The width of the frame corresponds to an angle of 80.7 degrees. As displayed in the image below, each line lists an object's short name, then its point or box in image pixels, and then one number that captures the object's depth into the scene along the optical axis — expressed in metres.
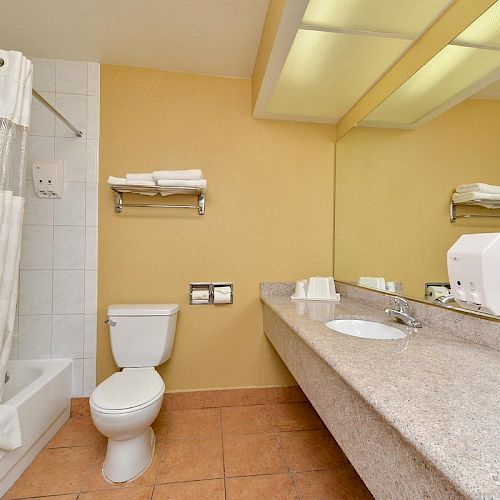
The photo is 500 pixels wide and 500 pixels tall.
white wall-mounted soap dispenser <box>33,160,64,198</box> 1.86
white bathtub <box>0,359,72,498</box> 1.38
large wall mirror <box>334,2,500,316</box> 1.06
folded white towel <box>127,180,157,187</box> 1.79
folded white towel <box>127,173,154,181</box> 1.81
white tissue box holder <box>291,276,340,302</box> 1.88
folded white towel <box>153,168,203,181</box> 1.79
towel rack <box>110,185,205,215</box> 1.82
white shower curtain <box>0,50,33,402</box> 1.30
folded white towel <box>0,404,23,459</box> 1.28
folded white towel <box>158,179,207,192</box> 1.78
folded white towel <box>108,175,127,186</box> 1.78
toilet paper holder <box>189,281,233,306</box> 2.01
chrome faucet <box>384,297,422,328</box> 1.26
